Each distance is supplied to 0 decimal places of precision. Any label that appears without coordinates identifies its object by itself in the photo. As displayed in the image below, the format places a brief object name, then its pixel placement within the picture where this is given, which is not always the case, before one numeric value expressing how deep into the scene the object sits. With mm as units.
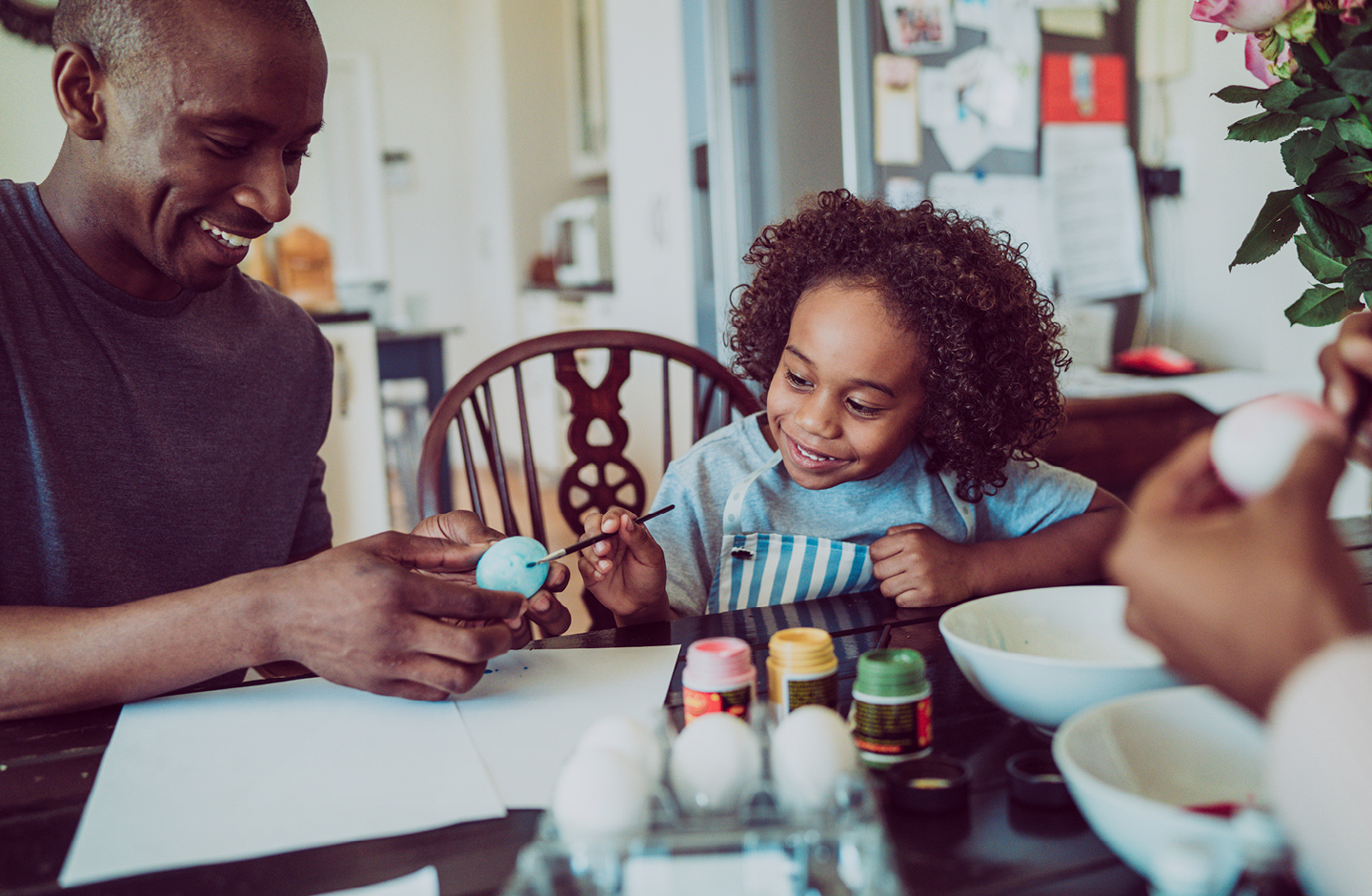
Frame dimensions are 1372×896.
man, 931
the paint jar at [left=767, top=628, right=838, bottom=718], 697
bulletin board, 2336
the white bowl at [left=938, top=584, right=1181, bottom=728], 663
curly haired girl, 1134
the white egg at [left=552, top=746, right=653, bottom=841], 501
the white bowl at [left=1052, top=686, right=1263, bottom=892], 582
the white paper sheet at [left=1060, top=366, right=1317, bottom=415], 2066
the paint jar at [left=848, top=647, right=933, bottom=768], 652
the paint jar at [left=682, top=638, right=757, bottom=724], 668
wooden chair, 1352
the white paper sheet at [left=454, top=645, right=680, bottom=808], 705
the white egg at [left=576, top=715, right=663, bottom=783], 554
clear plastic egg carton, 479
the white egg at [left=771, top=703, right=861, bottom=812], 539
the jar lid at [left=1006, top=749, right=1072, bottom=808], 605
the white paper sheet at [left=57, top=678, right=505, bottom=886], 621
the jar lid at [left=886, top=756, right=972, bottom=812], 603
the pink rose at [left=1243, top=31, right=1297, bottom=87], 851
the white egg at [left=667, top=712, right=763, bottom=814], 550
